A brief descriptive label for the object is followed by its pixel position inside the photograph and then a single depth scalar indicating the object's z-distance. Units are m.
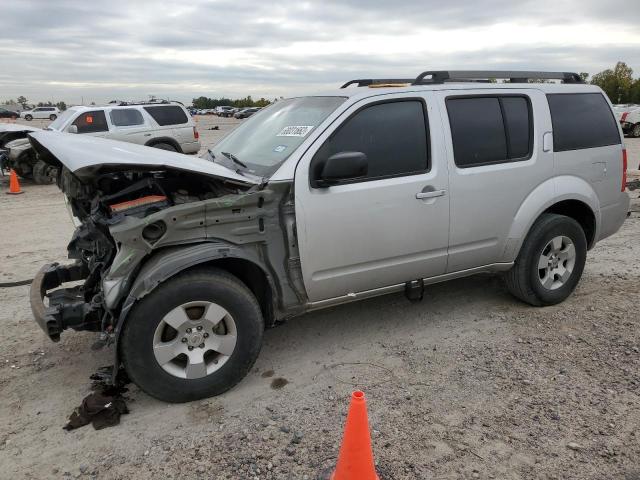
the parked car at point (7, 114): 49.34
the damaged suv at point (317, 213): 3.14
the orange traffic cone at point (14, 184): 11.52
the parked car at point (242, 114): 57.95
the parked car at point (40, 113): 54.22
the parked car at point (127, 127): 12.38
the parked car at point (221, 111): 75.96
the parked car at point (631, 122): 22.11
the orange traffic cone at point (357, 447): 2.31
